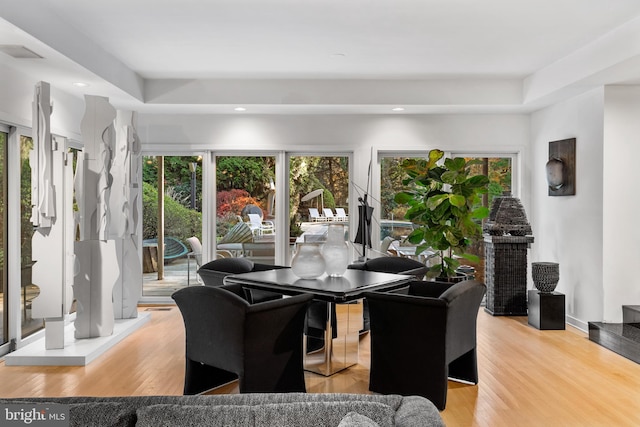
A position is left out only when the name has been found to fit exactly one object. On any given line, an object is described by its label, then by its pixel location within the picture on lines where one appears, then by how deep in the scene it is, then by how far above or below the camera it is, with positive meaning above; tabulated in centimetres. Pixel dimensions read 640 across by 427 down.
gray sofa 136 -55
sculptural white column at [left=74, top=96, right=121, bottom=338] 457 -14
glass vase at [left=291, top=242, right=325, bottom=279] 380 -41
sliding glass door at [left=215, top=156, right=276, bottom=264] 672 -1
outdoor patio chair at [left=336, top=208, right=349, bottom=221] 674 -11
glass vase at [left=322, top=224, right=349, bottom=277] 396 -35
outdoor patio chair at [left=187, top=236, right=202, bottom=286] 668 -58
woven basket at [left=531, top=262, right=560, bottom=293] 533 -71
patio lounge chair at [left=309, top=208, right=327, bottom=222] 675 -13
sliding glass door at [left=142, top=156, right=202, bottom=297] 670 -13
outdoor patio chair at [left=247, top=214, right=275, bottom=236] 676 -24
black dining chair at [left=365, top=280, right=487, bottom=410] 320 -83
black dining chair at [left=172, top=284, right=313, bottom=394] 301 -78
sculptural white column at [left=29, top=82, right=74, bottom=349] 406 -11
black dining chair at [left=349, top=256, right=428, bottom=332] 464 -55
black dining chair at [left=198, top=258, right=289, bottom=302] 435 -55
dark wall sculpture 547 +40
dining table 349 -59
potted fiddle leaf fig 485 -1
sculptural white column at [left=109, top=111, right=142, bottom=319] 509 -1
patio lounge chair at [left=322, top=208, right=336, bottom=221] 675 -10
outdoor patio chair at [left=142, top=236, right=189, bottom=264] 672 -52
